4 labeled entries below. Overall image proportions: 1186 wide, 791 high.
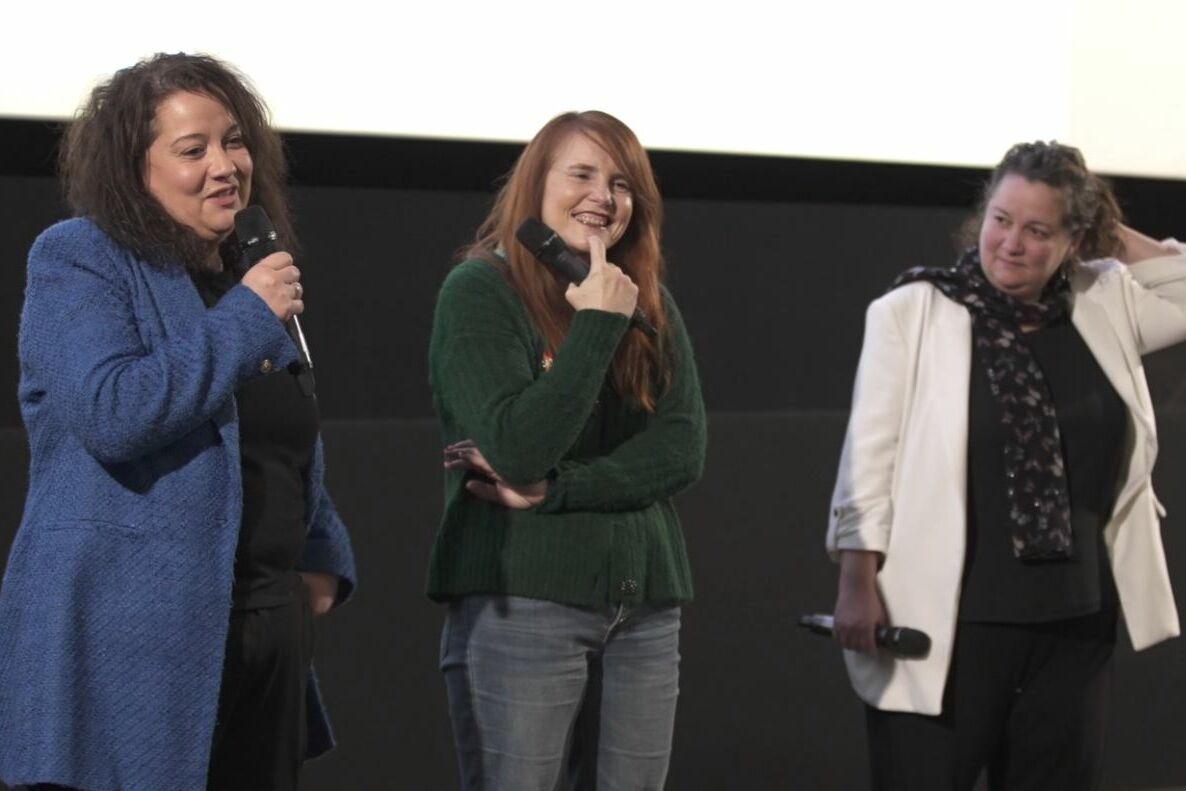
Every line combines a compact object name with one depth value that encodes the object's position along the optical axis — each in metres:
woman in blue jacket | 3.40
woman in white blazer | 5.18
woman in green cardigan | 4.15
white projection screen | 5.92
